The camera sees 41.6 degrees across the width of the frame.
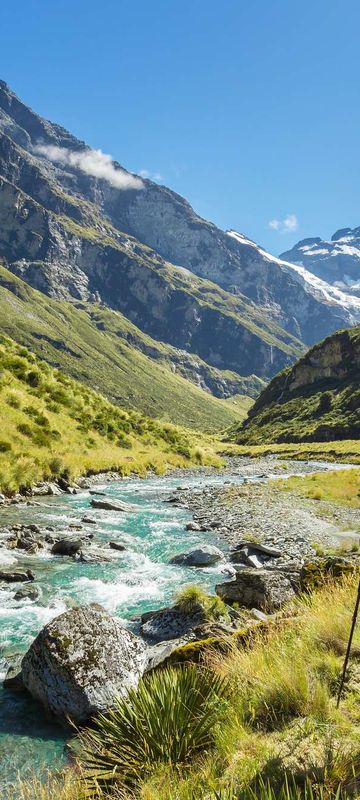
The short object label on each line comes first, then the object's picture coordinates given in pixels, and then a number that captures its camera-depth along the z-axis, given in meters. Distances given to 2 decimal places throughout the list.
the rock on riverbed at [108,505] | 25.98
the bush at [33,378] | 41.50
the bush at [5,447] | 26.78
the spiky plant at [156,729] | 4.39
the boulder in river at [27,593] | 11.85
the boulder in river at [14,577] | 13.12
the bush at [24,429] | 30.67
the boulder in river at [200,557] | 16.72
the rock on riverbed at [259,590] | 11.42
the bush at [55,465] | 30.50
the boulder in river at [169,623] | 10.20
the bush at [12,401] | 33.28
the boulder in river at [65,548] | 16.56
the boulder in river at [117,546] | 18.08
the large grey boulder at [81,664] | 7.26
